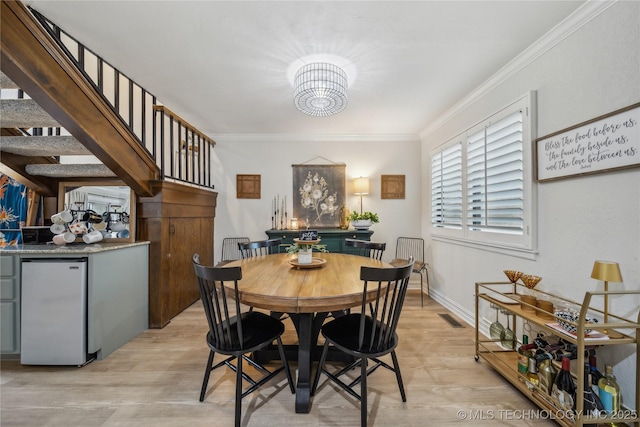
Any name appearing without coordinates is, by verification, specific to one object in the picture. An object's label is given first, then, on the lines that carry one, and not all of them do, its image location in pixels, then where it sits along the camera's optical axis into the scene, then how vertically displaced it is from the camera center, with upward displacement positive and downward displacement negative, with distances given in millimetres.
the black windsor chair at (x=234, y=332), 1430 -750
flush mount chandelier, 2145 +1089
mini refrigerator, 2057 -793
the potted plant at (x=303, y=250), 2135 -289
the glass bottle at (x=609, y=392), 1345 -920
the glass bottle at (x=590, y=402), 1341 -969
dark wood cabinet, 2805 -334
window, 2180 +361
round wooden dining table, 1420 -437
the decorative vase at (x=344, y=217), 4270 -19
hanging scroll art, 4359 +399
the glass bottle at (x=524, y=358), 1718 -956
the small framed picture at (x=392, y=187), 4387 +496
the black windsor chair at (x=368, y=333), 1433 -746
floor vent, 2861 -1197
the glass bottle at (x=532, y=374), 1636 -1020
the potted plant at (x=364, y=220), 3994 -63
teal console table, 3891 -305
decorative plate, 2094 -394
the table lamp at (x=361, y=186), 4164 +483
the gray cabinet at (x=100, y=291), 2062 -669
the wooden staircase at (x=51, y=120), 1537 +745
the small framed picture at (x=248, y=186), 4383 +496
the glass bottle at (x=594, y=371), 1421 -850
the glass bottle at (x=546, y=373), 1552 -943
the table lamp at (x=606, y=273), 1396 -304
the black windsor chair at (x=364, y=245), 2749 -323
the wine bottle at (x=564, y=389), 1421 -977
